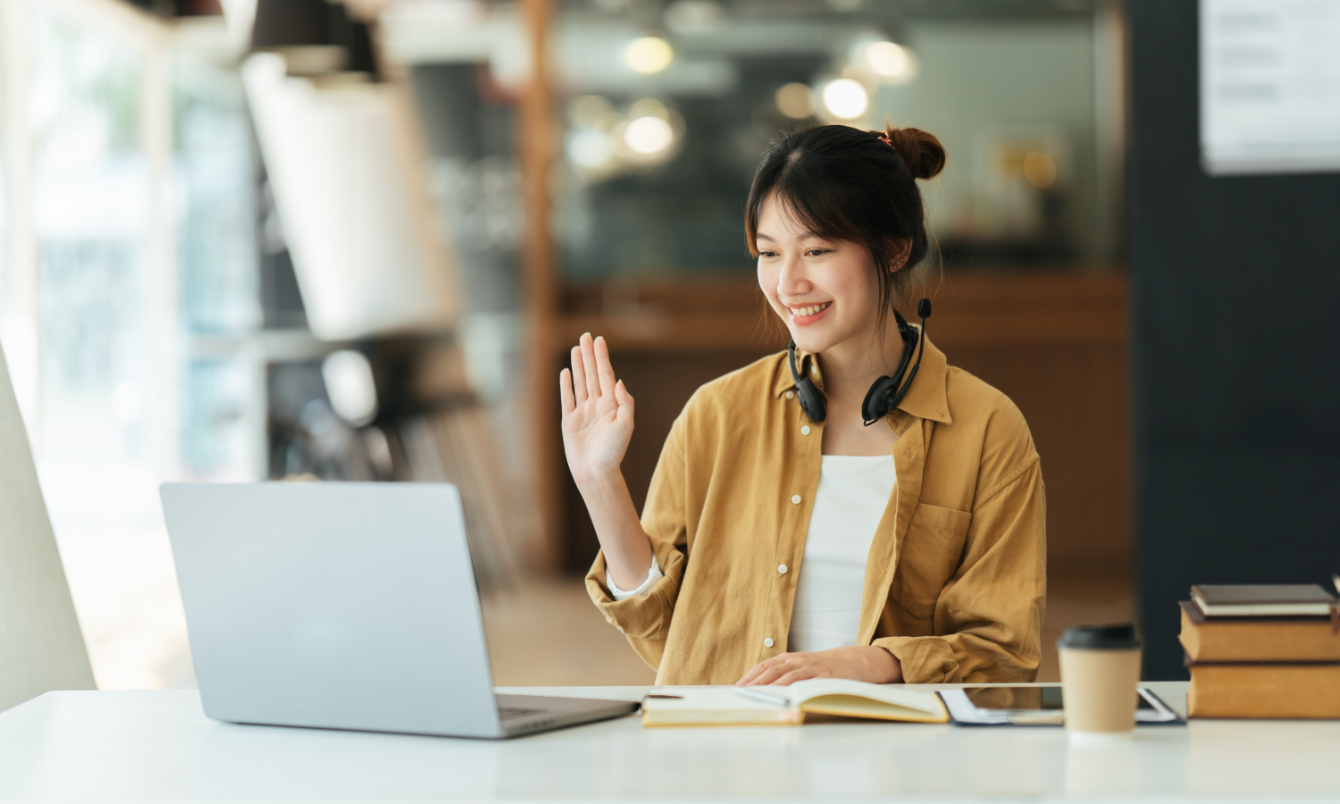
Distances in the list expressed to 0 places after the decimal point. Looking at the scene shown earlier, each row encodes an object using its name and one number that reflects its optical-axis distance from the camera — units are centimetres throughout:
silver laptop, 290
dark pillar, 540
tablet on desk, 299
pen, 303
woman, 345
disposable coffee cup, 290
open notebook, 300
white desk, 279
